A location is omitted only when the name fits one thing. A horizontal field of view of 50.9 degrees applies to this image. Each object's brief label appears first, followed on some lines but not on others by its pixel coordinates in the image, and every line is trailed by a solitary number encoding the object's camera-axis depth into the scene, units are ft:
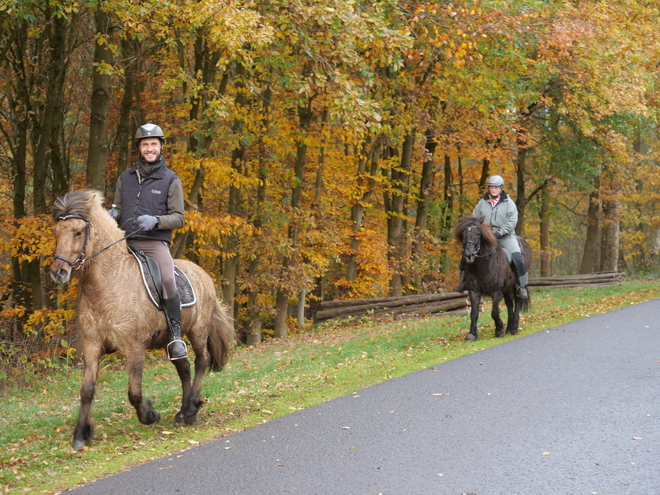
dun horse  22.04
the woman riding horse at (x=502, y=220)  43.57
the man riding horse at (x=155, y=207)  24.26
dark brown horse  41.06
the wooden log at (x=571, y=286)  91.58
